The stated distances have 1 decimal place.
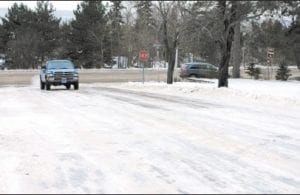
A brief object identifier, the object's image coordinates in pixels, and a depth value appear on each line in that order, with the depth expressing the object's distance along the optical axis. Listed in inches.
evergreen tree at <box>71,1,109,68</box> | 3169.3
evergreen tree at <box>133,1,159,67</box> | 3161.7
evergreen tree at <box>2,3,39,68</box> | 3024.1
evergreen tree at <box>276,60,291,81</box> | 2130.9
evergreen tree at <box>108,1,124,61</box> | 3344.0
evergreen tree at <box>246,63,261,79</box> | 2205.1
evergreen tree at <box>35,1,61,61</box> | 3196.4
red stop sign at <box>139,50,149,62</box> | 1481.3
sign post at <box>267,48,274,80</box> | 1663.4
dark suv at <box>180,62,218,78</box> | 2181.3
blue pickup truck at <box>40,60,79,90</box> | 1323.8
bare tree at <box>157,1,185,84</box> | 1434.5
